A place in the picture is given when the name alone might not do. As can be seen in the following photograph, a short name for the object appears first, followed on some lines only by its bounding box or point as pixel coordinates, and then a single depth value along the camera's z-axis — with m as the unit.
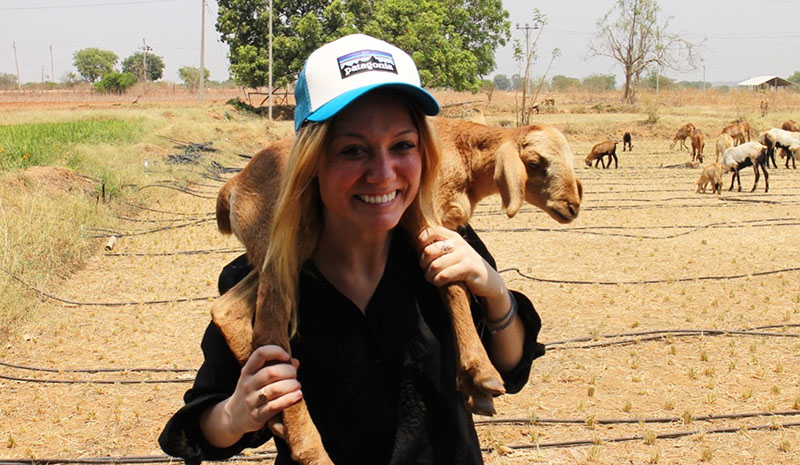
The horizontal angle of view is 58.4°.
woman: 1.54
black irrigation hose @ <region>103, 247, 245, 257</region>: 10.09
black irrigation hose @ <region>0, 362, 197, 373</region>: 5.93
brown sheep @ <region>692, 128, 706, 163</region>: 23.45
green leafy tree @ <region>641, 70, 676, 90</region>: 72.66
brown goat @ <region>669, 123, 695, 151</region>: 27.31
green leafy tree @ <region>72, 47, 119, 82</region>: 107.12
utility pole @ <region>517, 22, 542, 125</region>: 28.82
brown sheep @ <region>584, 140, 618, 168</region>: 22.25
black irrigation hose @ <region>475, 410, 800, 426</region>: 5.12
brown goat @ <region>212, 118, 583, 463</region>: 1.56
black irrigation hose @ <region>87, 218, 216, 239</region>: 10.93
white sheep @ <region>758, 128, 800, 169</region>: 21.62
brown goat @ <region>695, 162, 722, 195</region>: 16.05
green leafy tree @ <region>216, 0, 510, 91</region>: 42.38
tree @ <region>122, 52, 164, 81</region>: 98.38
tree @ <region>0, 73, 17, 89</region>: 93.57
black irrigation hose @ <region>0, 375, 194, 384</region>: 5.74
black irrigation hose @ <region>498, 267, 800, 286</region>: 8.78
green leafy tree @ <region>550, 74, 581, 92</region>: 76.69
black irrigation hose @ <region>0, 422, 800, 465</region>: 4.46
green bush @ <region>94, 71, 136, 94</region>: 60.12
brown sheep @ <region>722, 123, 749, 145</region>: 25.68
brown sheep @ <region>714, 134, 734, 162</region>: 21.27
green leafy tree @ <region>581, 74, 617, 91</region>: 79.88
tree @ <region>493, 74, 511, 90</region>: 162.81
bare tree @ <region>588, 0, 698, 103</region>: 54.12
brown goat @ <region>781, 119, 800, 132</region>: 26.96
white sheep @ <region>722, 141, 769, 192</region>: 16.88
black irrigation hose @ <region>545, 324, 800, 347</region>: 6.85
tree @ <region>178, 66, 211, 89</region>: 99.43
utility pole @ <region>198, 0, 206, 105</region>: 42.53
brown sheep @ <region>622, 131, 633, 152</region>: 28.16
